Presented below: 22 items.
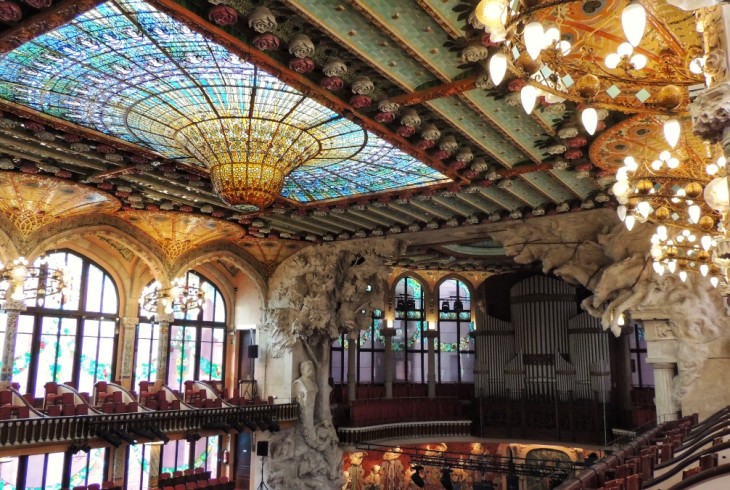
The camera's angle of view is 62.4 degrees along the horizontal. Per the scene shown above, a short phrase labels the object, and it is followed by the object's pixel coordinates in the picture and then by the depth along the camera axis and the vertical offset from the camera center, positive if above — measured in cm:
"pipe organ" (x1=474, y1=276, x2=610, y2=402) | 2061 +38
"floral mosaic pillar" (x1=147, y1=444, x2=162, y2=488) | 1739 -309
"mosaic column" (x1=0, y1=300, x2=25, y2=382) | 1498 +42
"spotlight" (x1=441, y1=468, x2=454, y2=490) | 1847 -362
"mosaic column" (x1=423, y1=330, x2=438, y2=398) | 2367 -17
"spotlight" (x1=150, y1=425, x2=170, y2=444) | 1573 -199
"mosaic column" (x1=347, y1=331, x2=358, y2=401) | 2230 -46
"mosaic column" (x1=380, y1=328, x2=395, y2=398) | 2317 -3
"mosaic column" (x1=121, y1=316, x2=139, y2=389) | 1884 +38
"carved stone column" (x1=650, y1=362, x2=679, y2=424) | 1334 -71
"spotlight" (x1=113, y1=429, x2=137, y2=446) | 1497 -196
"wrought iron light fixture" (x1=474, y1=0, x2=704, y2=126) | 379 +229
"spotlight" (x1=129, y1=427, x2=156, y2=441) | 1546 -193
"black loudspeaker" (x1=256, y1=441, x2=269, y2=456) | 1902 -281
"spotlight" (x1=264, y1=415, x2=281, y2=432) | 1867 -204
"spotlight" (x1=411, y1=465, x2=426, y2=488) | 1875 -369
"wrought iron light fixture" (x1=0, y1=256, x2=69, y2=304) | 1414 +186
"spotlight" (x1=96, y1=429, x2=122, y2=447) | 1463 -195
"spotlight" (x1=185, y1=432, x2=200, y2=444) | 1694 -221
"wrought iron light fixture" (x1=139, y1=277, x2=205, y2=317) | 1777 +175
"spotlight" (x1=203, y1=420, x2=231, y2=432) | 1742 -196
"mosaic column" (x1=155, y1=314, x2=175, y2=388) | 1844 +29
